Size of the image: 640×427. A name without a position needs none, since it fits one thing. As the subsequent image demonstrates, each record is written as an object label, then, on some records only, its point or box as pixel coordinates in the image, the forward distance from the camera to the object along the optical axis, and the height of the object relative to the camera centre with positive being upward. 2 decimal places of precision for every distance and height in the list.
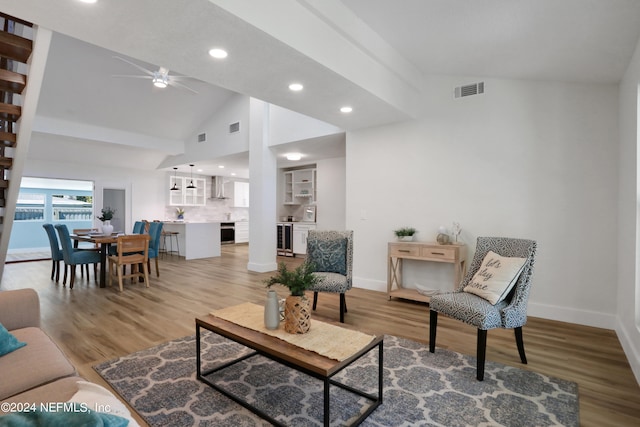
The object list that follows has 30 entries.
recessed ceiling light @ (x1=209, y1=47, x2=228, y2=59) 2.66 +1.33
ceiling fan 5.01 +2.11
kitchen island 8.05 -0.67
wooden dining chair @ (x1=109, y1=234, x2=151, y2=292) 4.94 -0.68
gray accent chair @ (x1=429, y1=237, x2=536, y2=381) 2.36 -0.74
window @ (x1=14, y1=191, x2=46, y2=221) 9.91 +0.15
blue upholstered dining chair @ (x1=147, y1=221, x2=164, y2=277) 5.92 -0.45
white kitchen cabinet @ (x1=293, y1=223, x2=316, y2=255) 8.52 -0.64
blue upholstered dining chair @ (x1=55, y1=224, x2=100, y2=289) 5.00 -0.68
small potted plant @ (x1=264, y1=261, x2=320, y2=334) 2.05 -0.57
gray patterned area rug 1.92 -1.22
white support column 6.39 +0.33
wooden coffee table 1.65 -0.79
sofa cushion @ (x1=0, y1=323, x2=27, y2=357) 1.65 -0.68
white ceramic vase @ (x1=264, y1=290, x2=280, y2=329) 2.13 -0.66
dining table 5.05 -0.56
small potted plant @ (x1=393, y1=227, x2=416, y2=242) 4.46 -0.30
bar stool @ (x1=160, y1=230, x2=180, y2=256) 8.84 -0.82
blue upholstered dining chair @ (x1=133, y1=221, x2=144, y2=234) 6.98 -0.35
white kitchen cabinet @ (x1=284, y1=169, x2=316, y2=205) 8.78 +0.72
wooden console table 3.94 -0.57
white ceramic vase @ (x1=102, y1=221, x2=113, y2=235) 5.88 -0.31
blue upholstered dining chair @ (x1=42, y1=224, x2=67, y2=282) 5.53 -0.58
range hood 11.62 +0.87
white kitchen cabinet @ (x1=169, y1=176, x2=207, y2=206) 10.69 +0.66
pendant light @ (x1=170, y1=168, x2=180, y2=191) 10.41 +0.96
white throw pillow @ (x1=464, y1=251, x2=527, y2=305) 2.63 -0.55
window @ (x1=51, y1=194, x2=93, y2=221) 10.77 +0.17
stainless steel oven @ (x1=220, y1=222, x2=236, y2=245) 11.62 -0.75
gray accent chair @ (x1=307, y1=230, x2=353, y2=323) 3.72 -0.49
